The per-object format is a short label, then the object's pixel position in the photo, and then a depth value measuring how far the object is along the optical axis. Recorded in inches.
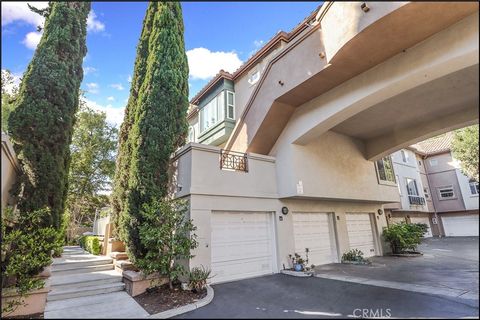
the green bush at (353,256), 422.8
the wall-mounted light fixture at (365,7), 209.7
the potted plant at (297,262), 350.3
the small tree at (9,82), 365.1
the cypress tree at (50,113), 249.3
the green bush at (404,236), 494.6
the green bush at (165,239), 261.9
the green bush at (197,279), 264.1
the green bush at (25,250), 206.8
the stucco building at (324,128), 210.5
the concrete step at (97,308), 200.2
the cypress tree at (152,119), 300.8
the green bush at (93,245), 491.8
